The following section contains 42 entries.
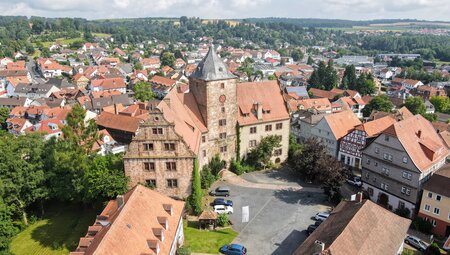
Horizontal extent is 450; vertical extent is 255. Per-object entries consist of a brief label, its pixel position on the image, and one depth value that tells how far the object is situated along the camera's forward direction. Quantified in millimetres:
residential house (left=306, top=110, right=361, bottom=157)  77562
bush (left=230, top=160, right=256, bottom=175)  66875
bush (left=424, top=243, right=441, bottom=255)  43938
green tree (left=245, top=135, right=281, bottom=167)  67625
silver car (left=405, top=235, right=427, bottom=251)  45875
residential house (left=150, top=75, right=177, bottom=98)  162950
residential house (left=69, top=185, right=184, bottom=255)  31938
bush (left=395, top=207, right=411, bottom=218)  54500
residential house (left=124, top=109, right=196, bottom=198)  48844
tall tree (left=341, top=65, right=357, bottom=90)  170525
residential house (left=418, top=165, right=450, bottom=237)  50156
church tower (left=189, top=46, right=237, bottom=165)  60469
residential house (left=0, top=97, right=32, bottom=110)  128375
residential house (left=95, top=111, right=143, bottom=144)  89375
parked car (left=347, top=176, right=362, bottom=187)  65700
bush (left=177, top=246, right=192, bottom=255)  40656
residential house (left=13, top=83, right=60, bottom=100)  146125
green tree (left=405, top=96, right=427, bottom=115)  119000
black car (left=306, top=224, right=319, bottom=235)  47472
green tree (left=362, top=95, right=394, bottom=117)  119062
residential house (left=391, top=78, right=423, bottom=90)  180375
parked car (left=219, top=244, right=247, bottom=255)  42781
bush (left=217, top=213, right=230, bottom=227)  49231
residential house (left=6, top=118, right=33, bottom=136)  106250
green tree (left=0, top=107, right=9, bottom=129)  116419
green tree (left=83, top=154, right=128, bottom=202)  48094
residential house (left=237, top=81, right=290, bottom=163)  67312
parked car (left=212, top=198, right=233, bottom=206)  53938
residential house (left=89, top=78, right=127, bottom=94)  157625
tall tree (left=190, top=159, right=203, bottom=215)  50844
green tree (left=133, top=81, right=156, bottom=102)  146100
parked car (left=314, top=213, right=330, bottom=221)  50250
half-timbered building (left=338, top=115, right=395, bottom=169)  70312
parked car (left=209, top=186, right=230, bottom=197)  58156
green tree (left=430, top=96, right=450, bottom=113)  136875
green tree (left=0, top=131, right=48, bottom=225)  53188
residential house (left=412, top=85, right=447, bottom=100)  156500
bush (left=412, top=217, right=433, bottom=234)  51031
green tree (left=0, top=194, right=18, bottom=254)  47344
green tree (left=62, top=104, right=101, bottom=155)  55031
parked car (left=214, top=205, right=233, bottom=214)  52188
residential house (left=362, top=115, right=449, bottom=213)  53875
